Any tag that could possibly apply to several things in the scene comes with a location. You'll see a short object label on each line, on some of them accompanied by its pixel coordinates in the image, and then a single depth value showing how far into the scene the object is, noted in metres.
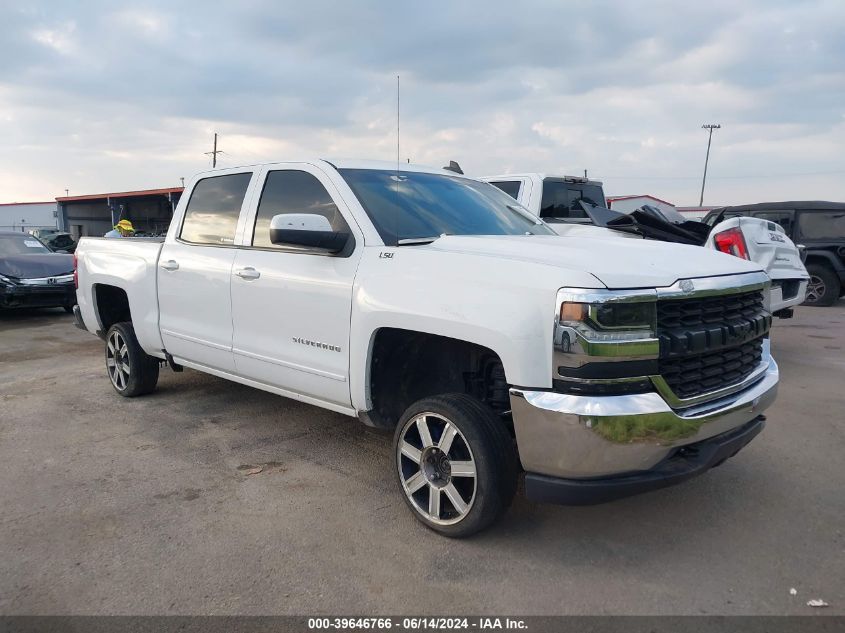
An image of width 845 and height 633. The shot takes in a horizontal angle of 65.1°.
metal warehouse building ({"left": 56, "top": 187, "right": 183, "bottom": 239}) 35.19
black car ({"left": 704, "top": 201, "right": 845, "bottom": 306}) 12.66
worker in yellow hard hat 12.30
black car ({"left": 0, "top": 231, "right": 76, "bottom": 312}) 11.07
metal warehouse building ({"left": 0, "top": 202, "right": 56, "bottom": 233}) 52.94
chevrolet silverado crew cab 2.76
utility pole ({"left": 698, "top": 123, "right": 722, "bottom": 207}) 61.84
